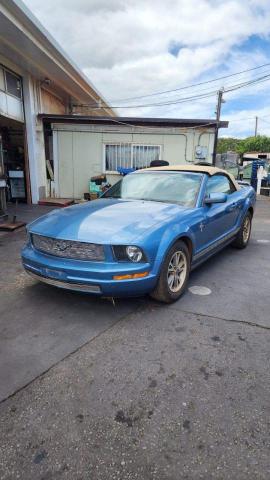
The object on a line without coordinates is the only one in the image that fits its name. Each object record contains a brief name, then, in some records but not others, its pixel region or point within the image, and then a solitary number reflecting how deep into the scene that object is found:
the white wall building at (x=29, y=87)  7.33
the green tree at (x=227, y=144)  68.51
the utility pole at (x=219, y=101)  22.67
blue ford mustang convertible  2.83
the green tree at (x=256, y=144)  52.34
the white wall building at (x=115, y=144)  11.17
